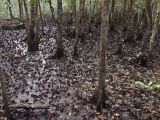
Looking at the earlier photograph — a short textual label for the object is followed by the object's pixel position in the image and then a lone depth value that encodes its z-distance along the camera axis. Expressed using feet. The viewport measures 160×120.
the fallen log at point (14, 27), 43.02
